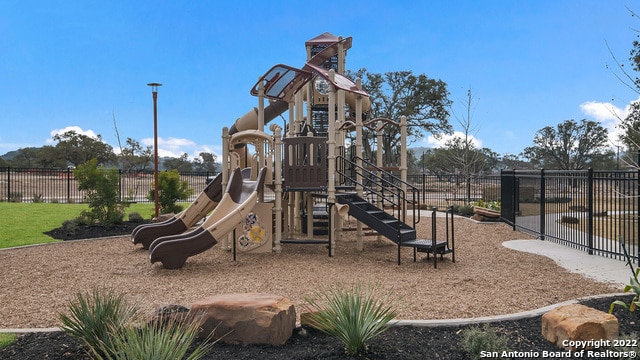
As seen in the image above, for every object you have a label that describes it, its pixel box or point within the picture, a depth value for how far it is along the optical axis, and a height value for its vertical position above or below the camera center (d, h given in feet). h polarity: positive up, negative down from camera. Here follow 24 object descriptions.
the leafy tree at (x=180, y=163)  252.42 +12.29
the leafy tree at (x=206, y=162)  283.18 +14.21
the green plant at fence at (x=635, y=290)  14.78 -3.38
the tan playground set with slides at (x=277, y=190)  27.48 -0.37
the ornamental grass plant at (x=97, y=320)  12.82 -3.81
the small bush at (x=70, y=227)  39.83 -3.59
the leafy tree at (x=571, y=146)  185.57 +15.84
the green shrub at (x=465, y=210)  58.65 -3.27
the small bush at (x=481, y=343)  12.16 -4.20
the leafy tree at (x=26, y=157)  225.97 +14.03
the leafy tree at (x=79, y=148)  190.08 +15.43
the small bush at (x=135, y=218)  47.65 -3.36
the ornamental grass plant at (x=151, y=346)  10.14 -3.59
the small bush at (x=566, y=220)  40.81 -3.23
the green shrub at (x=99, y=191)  41.29 -0.52
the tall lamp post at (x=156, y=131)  45.42 +5.43
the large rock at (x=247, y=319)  13.36 -3.92
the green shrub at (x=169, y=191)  49.01 -0.62
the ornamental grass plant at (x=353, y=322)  12.40 -3.75
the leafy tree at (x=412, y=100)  133.90 +24.44
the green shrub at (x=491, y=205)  56.08 -2.55
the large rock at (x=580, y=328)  13.03 -4.11
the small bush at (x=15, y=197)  74.72 -1.92
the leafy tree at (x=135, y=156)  160.10 +10.33
